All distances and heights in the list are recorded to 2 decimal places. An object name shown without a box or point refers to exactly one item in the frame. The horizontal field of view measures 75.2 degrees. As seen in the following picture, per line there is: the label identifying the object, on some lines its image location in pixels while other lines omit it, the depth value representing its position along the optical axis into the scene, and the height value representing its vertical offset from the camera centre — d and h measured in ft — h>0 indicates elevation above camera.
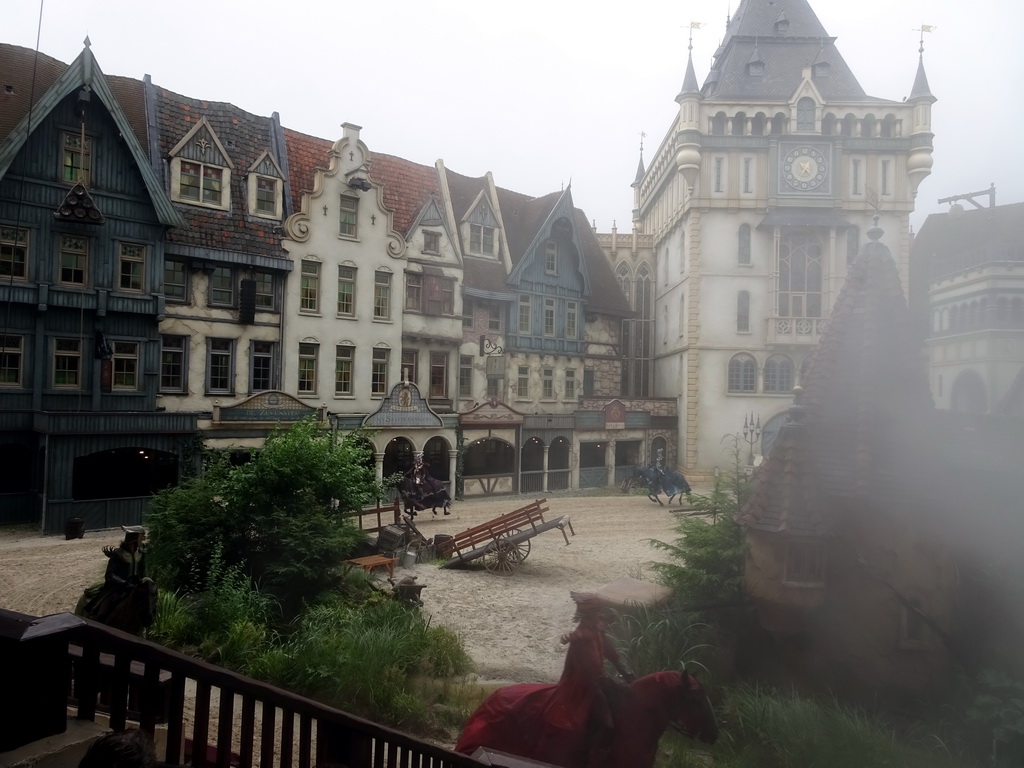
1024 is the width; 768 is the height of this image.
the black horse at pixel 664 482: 83.30 -8.96
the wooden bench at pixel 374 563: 41.71 -10.12
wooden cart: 48.80 -10.07
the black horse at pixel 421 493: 62.39 -8.29
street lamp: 102.47 -2.57
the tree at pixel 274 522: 35.45 -6.65
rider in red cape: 18.16 -8.53
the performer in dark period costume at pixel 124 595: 27.09 -8.11
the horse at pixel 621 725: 18.08 -8.69
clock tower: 102.22 +31.61
